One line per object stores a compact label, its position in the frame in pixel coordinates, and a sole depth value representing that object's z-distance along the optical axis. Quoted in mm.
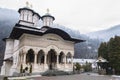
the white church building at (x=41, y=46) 11972
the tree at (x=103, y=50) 14929
